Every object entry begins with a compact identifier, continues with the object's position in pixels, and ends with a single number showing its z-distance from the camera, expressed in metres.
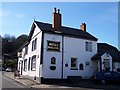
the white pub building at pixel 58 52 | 12.86
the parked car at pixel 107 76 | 12.35
